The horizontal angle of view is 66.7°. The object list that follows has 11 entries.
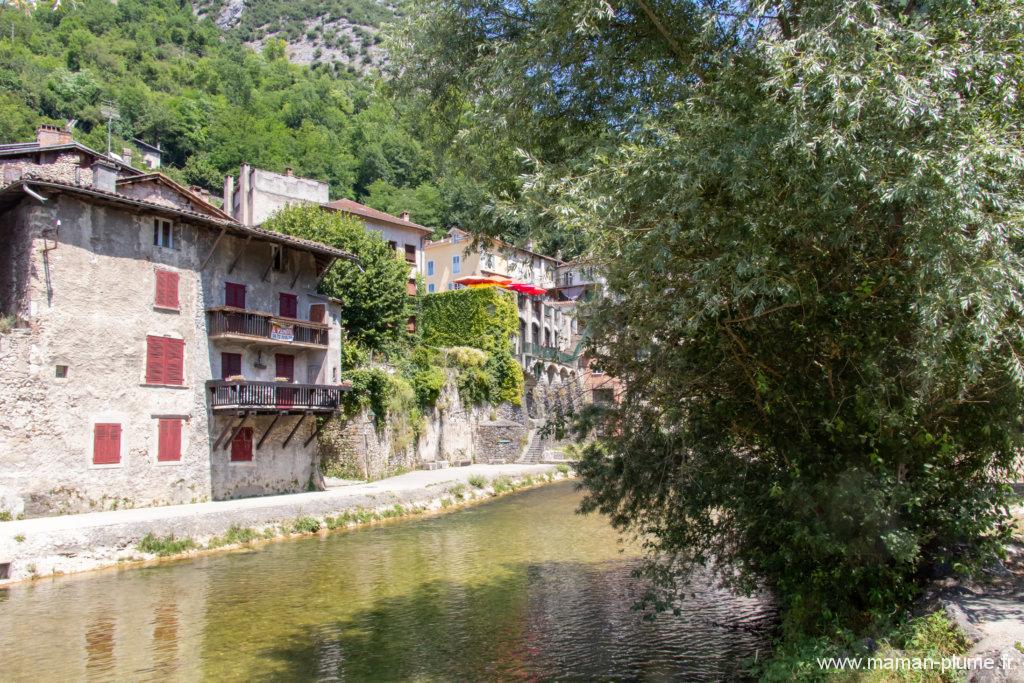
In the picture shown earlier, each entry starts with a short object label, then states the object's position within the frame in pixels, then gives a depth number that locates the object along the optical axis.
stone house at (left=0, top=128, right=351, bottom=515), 20.98
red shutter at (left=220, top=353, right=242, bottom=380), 25.84
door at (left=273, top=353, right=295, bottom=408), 27.98
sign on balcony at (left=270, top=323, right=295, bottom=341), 27.02
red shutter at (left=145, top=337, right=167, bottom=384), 23.45
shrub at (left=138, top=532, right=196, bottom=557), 18.58
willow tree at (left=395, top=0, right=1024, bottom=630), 7.16
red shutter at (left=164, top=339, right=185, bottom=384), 24.00
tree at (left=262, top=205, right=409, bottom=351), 38.00
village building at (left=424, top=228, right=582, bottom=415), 53.12
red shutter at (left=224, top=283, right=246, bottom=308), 26.23
